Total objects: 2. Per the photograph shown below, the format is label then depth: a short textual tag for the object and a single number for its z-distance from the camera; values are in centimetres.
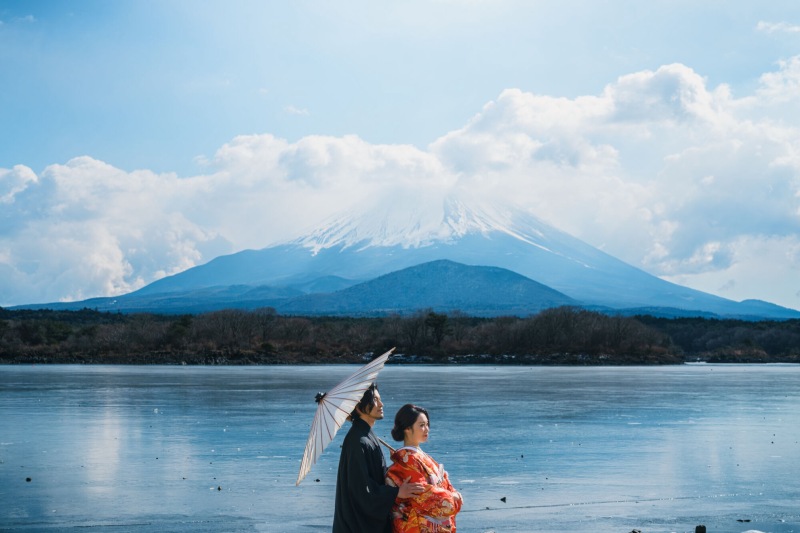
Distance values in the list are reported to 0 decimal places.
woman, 646
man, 647
